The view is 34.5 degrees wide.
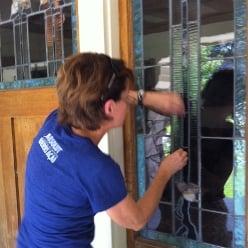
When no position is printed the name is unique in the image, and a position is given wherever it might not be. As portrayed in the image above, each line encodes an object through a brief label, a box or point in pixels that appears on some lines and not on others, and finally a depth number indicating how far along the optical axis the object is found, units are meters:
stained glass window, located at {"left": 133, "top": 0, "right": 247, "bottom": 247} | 1.30
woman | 1.10
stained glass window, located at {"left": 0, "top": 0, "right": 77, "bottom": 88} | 1.72
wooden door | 1.90
